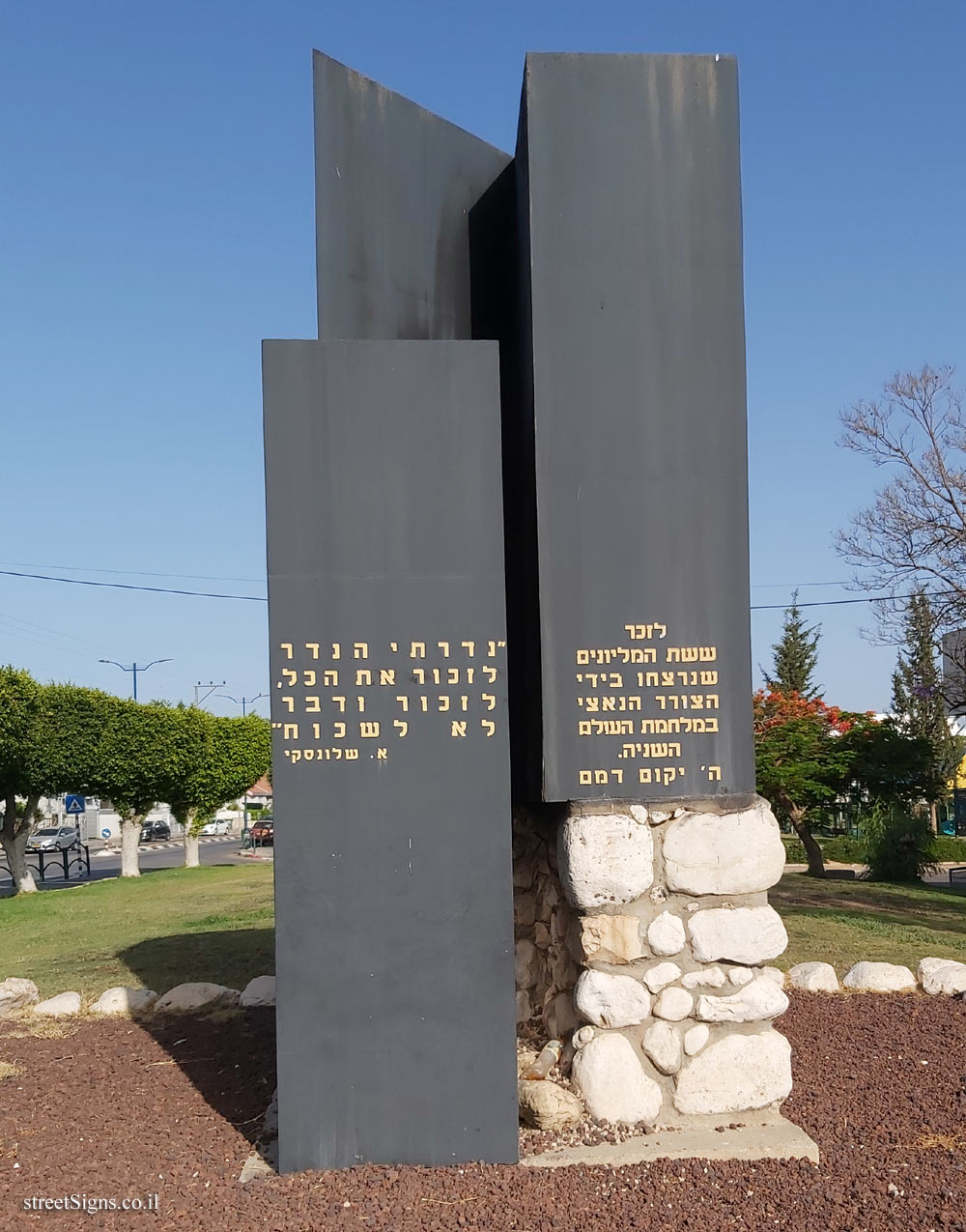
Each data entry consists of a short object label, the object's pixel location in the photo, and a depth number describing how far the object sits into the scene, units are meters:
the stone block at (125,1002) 8.17
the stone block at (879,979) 8.02
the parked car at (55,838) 46.44
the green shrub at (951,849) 28.56
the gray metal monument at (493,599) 4.96
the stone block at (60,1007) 8.14
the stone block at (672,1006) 5.24
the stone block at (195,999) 8.12
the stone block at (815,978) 8.03
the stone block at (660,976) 5.26
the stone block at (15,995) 8.33
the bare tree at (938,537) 18.55
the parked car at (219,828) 63.06
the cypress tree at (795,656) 49.19
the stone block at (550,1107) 5.16
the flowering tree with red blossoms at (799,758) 20.47
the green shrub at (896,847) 19.67
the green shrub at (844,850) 22.29
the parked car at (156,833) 56.88
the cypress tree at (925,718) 41.95
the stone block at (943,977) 7.91
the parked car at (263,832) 48.88
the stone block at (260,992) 8.14
